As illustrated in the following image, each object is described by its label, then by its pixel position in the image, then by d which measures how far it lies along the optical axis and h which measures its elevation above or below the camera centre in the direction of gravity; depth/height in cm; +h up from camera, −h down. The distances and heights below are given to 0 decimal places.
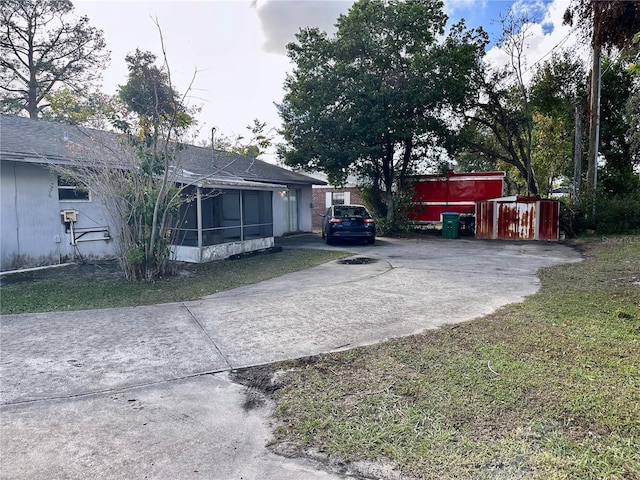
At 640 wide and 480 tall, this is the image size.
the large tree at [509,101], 1817 +544
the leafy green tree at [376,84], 1575 +532
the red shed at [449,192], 1795 +113
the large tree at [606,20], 823 +434
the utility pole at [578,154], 1602 +255
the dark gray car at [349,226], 1395 -30
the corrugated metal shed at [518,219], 1466 -9
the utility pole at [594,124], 1527 +367
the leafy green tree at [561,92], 1922 +604
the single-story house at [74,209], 930 +25
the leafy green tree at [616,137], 1791 +369
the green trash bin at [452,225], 1684 -34
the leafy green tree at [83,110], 916 +283
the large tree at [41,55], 1953 +848
